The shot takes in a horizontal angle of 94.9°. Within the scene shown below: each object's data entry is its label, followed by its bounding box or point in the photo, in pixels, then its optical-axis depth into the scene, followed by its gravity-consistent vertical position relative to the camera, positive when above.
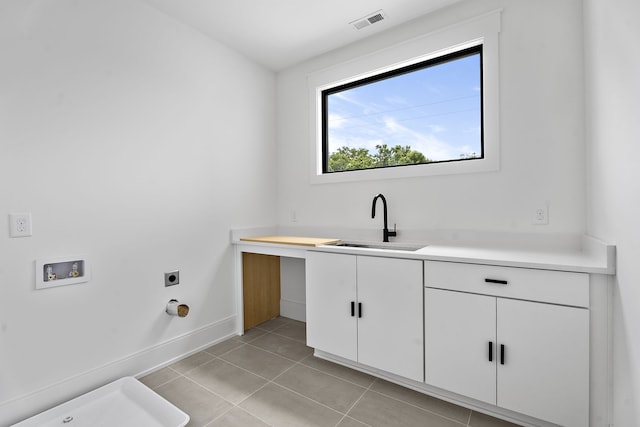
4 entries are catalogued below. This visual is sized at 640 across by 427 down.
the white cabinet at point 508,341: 1.31 -0.66
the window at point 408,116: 2.17 +0.79
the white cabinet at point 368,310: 1.73 -0.65
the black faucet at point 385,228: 2.31 -0.15
